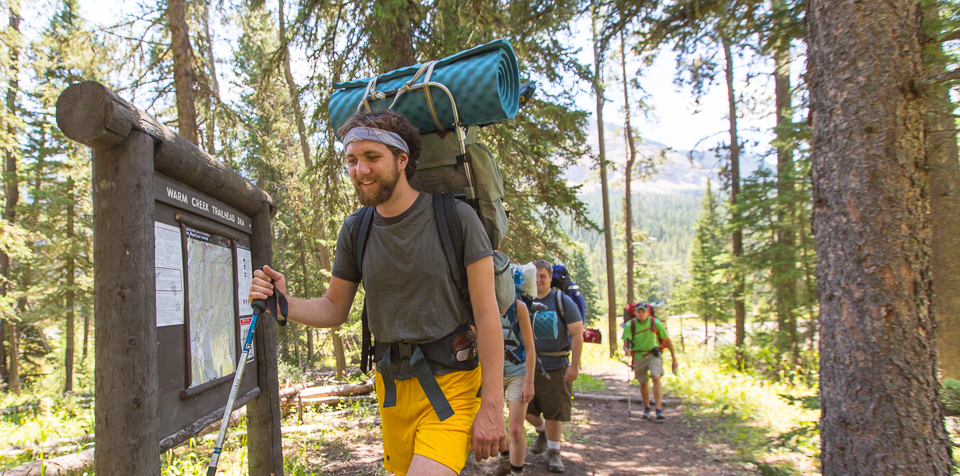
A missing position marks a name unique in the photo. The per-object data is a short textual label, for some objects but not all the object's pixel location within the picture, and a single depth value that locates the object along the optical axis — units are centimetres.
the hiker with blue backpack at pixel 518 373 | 505
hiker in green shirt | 965
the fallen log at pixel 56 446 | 608
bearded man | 241
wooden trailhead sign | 199
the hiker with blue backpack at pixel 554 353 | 617
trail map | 260
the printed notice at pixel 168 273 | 228
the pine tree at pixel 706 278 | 3397
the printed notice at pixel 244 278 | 326
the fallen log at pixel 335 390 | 1015
